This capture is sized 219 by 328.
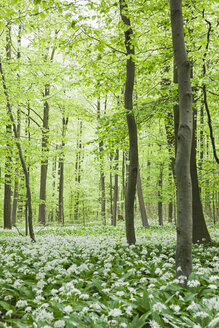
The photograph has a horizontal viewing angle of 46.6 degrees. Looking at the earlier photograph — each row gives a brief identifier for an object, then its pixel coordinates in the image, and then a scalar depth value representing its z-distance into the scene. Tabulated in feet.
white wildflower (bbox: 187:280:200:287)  10.80
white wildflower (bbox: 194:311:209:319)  8.05
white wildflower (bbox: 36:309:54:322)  9.16
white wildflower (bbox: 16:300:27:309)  10.67
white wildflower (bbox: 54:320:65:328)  8.69
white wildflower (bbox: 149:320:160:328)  7.88
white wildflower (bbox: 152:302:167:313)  8.80
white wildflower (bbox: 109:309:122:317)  8.36
